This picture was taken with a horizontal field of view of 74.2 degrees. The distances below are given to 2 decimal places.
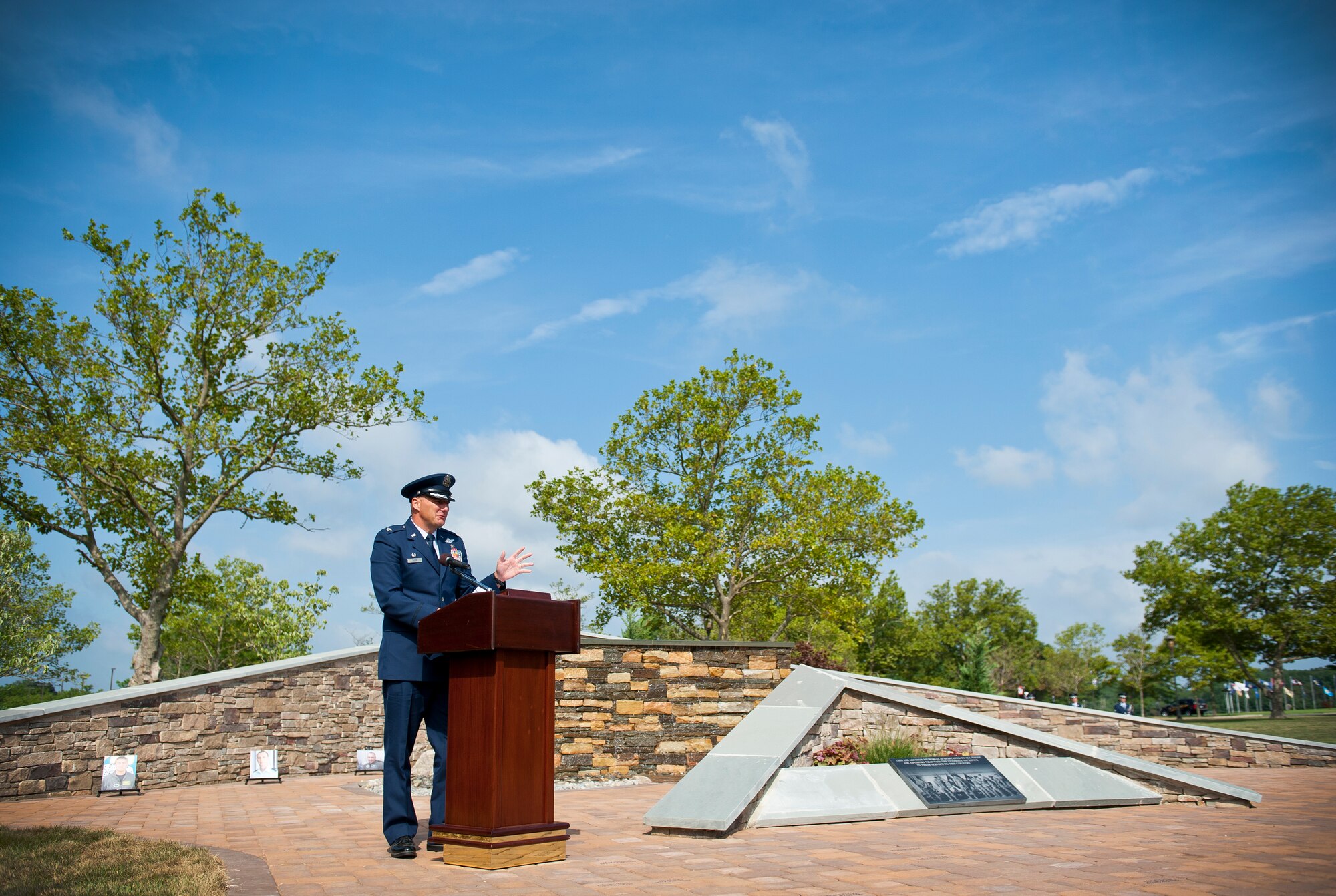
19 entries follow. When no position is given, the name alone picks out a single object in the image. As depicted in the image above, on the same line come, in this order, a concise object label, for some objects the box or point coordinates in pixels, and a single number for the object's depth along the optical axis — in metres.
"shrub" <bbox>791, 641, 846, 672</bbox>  28.66
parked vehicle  41.12
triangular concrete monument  5.38
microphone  4.62
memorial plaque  5.96
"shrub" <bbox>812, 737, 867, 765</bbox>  6.87
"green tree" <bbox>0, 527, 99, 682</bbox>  31.73
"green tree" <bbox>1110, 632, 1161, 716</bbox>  46.88
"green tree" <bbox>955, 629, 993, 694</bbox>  33.16
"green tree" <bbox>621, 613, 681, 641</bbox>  24.89
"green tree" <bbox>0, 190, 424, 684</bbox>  17.33
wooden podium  4.19
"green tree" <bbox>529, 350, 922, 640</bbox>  24.52
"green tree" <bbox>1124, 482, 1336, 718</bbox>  31.00
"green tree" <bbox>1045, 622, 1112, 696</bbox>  52.59
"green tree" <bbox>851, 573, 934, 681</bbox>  47.84
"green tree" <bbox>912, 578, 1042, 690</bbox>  54.94
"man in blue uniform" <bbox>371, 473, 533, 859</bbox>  4.68
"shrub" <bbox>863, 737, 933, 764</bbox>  6.85
